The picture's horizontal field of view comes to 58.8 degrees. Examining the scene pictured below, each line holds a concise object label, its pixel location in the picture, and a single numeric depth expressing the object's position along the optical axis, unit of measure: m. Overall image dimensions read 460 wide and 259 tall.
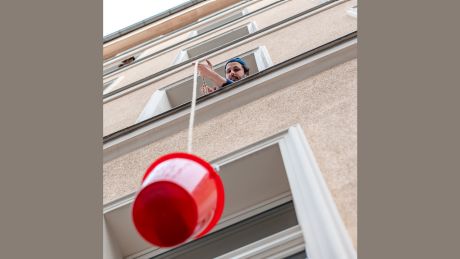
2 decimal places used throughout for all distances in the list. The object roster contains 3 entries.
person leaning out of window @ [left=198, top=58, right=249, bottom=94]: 3.79
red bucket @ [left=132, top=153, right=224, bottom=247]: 1.28
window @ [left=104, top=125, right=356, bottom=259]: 2.30
